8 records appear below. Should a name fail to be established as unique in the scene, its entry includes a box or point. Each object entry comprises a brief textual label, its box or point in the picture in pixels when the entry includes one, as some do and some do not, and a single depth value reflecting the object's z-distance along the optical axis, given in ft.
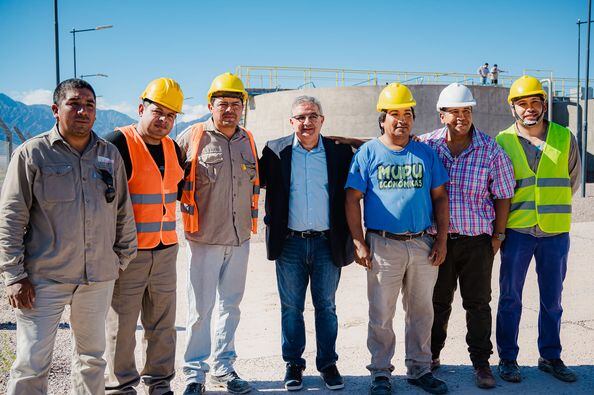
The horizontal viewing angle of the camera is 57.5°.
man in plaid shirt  14.51
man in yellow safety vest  14.87
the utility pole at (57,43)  47.25
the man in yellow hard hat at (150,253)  12.80
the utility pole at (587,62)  66.23
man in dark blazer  14.49
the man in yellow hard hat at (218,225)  14.15
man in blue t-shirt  13.89
